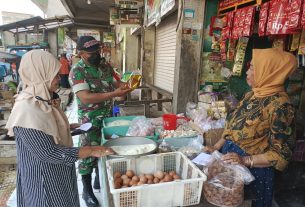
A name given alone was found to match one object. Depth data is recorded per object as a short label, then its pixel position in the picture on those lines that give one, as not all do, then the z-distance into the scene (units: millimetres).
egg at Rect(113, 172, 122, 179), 1593
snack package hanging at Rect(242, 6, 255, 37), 2330
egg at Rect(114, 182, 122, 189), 1486
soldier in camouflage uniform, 2713
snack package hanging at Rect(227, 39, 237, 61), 2898
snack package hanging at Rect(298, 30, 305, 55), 1930
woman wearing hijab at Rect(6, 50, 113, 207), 1486
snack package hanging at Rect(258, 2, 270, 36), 2102
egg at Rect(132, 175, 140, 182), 1576
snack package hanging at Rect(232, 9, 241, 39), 2562
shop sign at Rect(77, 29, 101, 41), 12789
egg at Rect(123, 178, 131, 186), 1529
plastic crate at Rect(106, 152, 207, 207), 1364
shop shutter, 4703
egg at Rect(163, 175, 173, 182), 1568
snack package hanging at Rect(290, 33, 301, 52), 2027
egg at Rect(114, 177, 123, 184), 1532
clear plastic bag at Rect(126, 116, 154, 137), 2605
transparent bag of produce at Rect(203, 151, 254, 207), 1425
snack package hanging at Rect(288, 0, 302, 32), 1675
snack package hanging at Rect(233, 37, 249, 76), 2768
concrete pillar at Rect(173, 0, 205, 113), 3205
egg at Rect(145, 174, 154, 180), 1612
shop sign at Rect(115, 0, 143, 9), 5505
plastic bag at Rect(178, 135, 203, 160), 2042
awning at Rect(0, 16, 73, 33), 12889
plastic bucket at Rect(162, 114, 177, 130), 2719
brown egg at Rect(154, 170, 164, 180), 1629
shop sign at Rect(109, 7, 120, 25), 6938
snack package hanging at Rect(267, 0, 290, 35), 1839
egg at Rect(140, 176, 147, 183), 1547
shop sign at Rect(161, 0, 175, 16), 3418
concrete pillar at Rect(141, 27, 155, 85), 6312
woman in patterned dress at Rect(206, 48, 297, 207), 1564
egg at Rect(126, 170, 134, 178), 1644
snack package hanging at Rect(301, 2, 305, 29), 1638
